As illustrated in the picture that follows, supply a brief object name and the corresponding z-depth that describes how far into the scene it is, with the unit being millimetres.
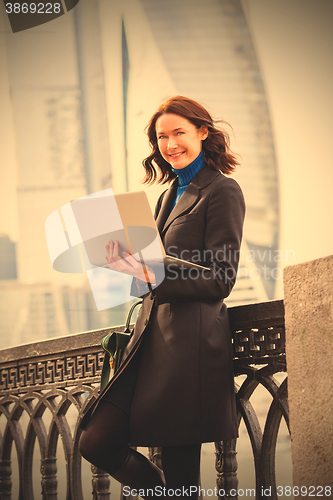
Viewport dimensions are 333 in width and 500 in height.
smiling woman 5238
